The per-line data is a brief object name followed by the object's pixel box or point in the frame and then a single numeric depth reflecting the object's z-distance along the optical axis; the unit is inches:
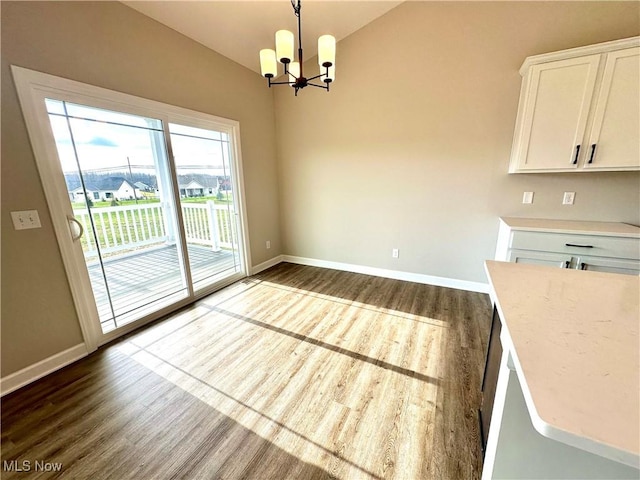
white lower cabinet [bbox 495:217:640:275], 82.7
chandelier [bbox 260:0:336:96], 71.2
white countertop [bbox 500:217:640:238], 82.9
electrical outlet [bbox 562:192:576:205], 100.0
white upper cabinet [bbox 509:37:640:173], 80.4
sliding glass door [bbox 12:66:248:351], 73.3
